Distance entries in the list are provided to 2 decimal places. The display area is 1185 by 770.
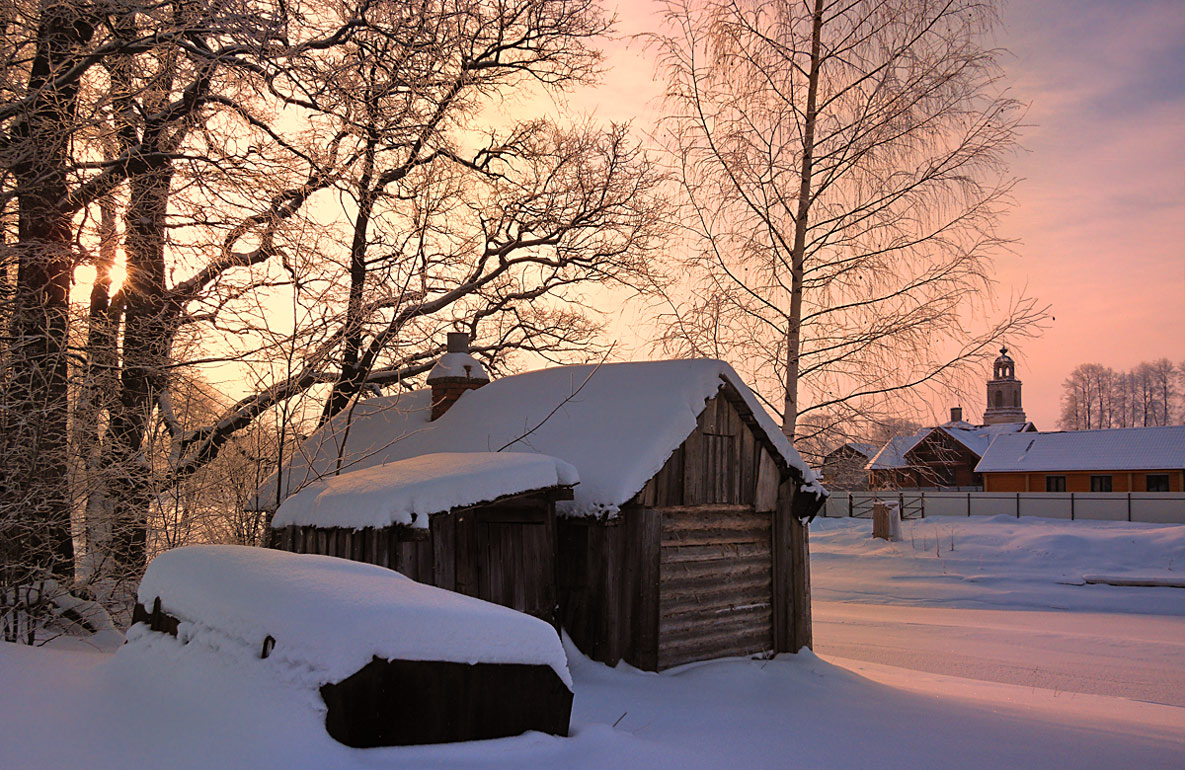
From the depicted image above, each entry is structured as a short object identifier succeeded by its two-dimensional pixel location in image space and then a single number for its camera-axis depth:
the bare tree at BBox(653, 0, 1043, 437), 14.04
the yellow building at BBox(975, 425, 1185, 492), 43.62
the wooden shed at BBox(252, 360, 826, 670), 9.91
